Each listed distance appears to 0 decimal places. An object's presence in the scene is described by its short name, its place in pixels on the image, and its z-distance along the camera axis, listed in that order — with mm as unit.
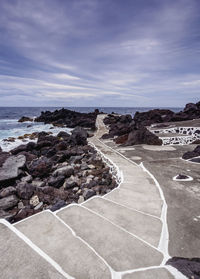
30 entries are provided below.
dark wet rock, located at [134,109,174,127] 30019
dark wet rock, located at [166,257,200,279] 2504
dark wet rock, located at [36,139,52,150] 18703
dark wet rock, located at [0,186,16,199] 8211
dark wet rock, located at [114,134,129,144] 16859
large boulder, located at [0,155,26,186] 9750
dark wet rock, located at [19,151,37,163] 14977
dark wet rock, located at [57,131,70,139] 24661
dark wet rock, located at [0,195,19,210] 7357
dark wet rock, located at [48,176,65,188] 9327
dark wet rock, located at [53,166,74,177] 10398
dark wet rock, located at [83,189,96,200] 7676
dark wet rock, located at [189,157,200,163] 9141
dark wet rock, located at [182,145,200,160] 9828
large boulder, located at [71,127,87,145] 19173
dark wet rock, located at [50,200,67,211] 6673
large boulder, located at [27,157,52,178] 11016
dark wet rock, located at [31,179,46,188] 9605
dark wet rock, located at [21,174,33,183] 10028
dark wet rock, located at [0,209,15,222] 6336
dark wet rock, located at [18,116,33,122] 53125
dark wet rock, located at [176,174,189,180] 6941
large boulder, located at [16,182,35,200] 8103
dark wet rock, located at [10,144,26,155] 17469
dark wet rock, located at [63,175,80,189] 9071
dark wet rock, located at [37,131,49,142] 25844
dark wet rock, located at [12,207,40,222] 6469
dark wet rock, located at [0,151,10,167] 13391
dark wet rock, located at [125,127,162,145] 14430
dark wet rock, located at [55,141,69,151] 17766
